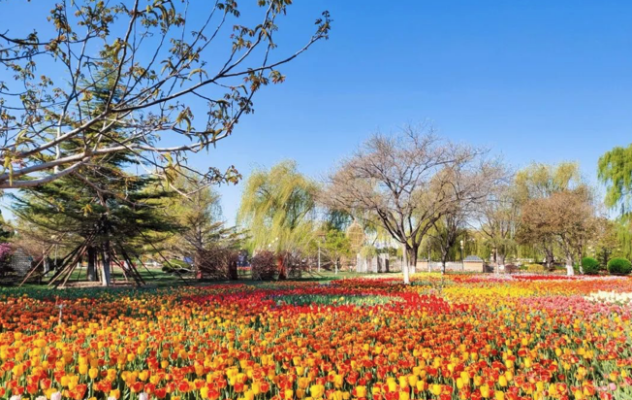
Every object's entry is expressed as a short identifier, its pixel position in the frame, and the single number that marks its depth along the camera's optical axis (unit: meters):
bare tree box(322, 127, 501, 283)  19.22
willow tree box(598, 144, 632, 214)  27.98
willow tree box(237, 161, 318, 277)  27.27
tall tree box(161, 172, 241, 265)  23.03
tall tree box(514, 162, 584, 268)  36.38
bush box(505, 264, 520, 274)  34.98
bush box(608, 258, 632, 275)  28.58
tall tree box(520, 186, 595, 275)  24.53
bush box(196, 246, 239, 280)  21.75
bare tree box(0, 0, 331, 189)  4.18
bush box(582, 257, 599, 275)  30.50
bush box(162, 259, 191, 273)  28.27
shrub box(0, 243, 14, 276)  21.31
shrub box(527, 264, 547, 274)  35.09
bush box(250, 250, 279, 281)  21.64
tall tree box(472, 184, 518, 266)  33.39
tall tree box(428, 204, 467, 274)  30.11
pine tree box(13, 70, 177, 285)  16.14
